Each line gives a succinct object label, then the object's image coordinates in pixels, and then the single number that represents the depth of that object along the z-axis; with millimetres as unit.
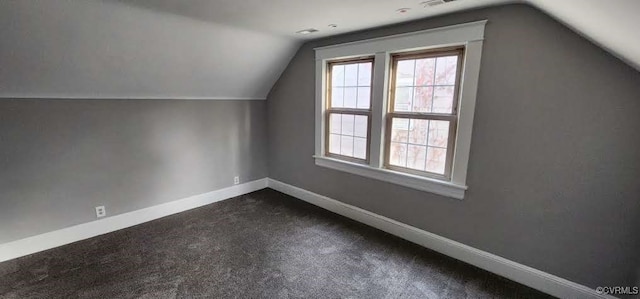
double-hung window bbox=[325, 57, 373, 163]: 3119
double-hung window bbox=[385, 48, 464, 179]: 2465
